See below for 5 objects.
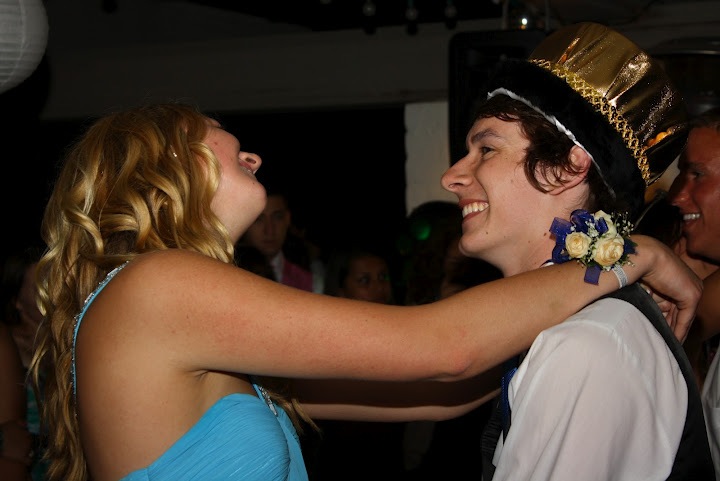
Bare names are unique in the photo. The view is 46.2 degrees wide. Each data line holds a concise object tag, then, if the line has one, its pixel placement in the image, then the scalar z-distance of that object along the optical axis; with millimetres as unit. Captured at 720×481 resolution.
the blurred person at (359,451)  4188
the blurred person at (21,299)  3908
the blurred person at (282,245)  5203
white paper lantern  3309
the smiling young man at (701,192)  3100
